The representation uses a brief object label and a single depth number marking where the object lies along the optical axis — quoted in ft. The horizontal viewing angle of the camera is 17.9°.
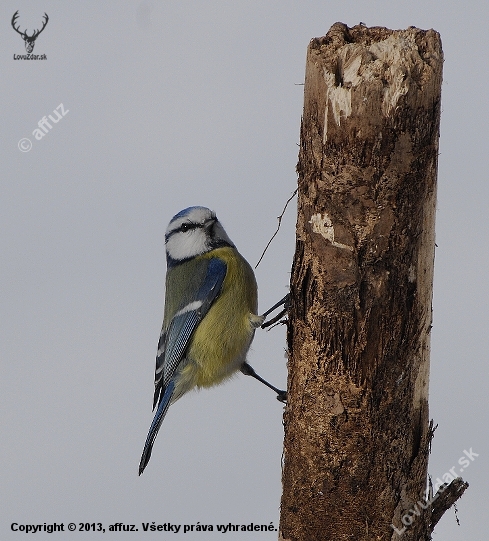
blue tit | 26.00
